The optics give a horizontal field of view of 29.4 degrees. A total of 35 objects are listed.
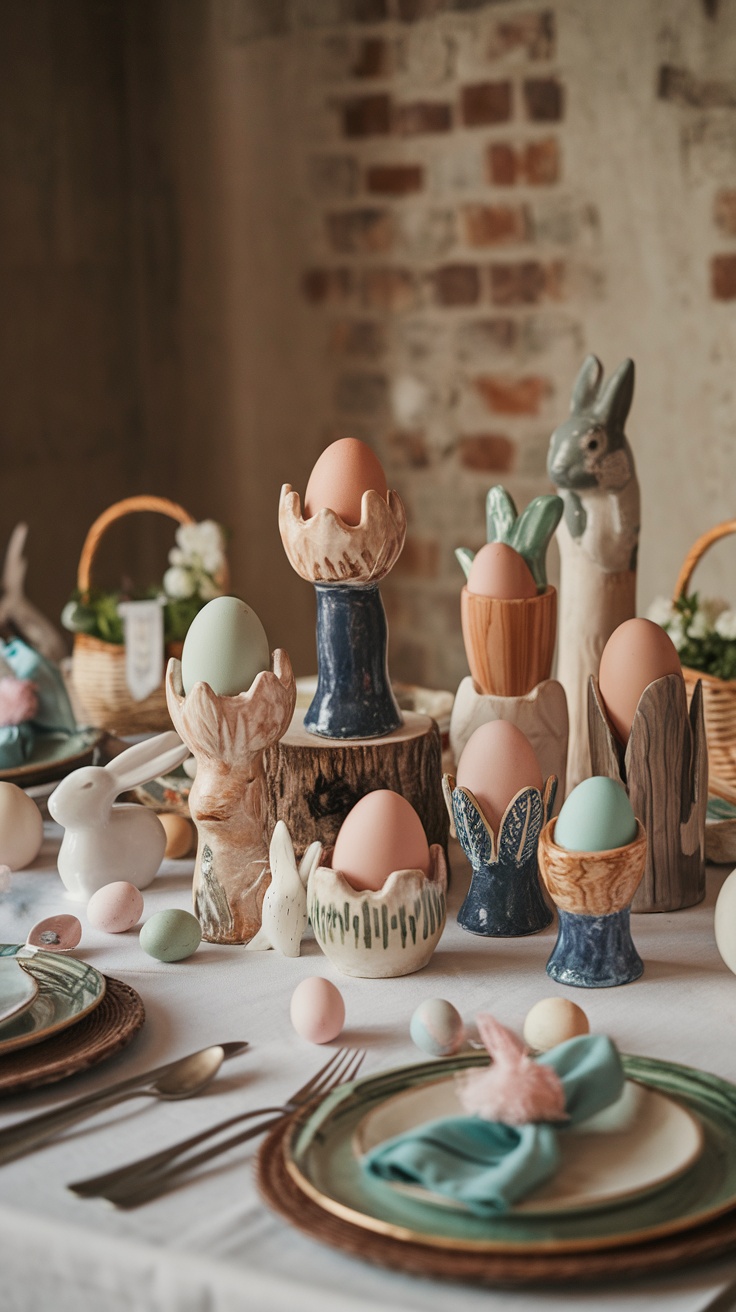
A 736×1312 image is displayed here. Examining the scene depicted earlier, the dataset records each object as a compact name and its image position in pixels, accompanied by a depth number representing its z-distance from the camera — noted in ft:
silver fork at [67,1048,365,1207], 2.32
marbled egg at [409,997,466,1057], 2.79
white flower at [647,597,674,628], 6.00
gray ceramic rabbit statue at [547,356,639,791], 4.09
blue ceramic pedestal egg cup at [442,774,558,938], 3.37
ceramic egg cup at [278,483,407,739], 3.53
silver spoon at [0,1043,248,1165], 2.52
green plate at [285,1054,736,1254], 2.08
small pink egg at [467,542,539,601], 3.78
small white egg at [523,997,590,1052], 2.79
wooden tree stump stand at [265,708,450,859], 3.58
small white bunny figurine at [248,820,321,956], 3.35
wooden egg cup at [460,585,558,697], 3.76
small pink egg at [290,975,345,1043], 2.88
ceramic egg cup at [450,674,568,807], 3.74
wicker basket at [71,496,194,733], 5.91
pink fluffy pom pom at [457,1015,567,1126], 2.32
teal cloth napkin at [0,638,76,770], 4.89
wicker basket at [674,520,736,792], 5.47
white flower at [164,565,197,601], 6.31
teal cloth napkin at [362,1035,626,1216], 2.15
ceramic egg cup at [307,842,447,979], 3.14
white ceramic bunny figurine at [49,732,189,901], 3.75
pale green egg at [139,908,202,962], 3.35
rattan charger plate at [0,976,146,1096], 2.67
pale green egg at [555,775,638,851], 3.01
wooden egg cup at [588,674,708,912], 3.44
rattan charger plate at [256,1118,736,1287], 2.02
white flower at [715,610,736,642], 5.86
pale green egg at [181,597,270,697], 3.39
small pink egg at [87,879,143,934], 3.57
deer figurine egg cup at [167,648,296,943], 3.36
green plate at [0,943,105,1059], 2.80
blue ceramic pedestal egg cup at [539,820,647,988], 3.02
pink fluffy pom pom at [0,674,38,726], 4.73
